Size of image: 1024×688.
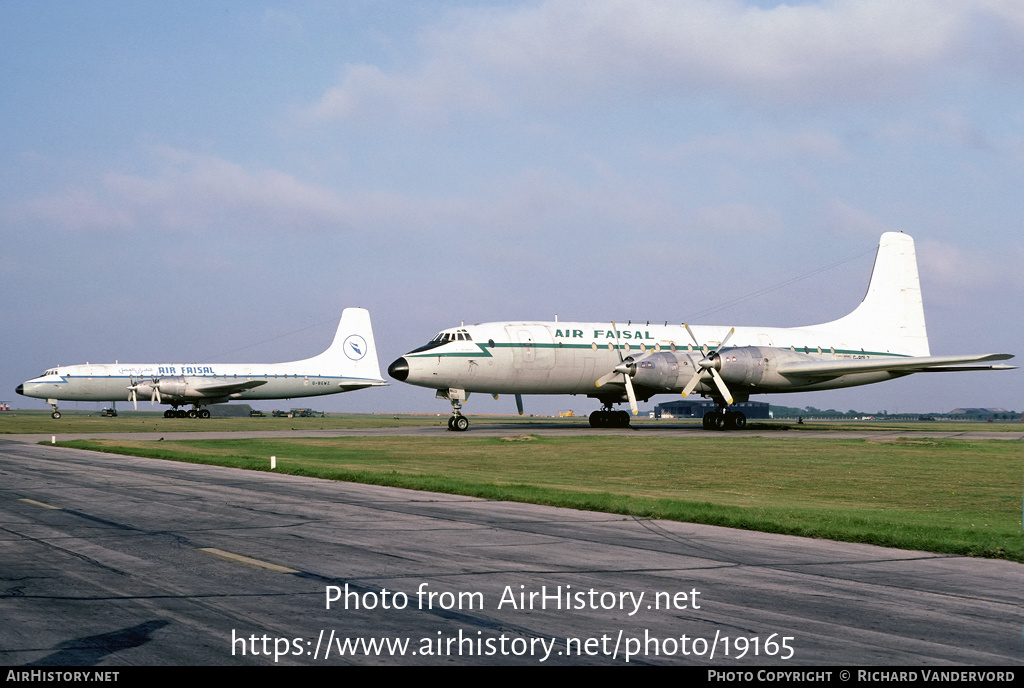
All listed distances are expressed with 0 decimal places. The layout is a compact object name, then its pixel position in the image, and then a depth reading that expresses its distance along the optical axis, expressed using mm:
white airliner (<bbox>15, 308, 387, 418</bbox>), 87250
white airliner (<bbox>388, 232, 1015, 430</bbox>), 48094
